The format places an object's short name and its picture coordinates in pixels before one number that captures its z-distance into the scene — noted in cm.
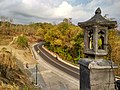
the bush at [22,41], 2328
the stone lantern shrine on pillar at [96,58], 249
